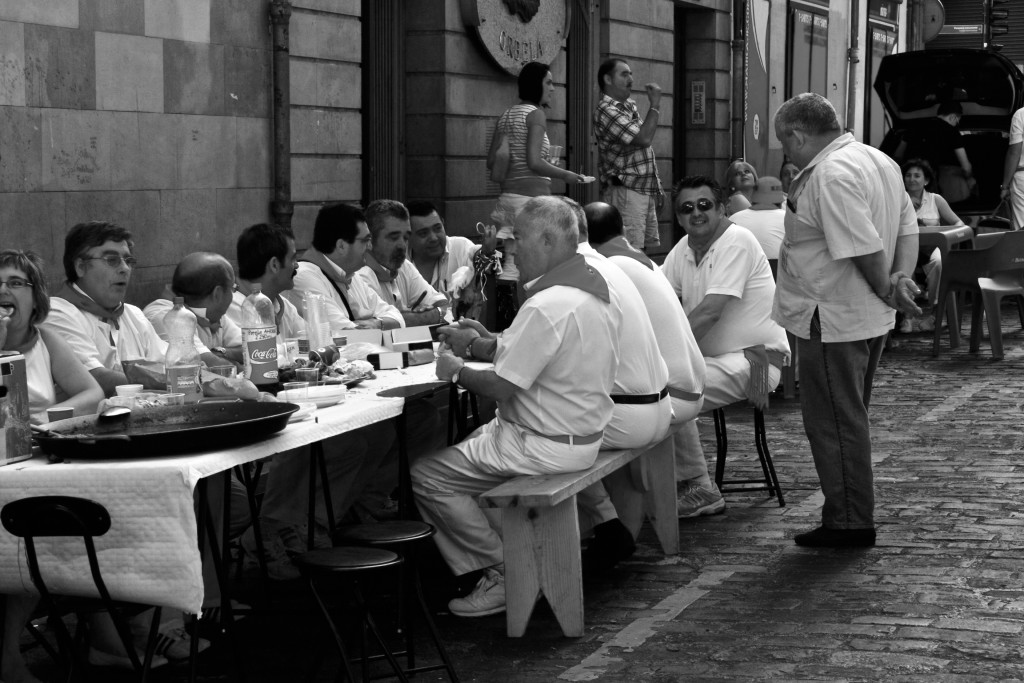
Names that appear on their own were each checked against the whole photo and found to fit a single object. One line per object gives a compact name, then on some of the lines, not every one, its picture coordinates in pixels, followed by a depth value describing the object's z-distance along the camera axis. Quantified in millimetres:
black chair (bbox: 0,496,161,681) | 6671
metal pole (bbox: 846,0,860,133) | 42581
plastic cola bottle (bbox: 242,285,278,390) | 8970
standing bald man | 10639
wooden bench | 8831
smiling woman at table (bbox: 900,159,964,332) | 24363
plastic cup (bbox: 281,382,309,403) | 8637
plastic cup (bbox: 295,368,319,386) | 9188
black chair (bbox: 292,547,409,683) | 7119
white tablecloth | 6774
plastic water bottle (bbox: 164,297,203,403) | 8413
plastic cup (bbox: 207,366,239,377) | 8825
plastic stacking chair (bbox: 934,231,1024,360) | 21605
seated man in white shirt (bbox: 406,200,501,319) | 14855
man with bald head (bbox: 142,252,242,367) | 10464
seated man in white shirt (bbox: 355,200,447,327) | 13391
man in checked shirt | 22924
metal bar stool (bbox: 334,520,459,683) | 7766
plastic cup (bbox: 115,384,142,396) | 8359
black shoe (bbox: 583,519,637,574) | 10367
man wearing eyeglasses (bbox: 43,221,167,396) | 9466
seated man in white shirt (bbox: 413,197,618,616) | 9109
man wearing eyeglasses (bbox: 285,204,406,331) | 12448
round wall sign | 22875
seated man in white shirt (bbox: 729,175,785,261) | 17069
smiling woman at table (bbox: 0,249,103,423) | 8552
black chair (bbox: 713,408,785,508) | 12260
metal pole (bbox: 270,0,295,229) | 18835
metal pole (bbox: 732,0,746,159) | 33605
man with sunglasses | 11970
